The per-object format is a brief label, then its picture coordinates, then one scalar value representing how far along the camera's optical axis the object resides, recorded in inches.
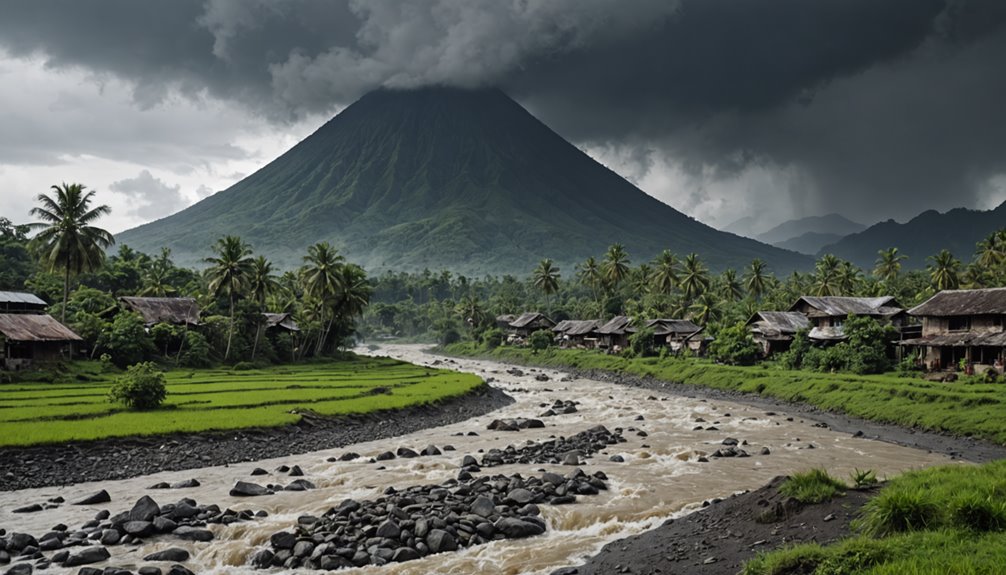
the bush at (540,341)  3705.7
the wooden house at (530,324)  4227.4
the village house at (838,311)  2354.8
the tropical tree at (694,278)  3570.4
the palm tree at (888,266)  3875.5
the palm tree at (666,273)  3759.8
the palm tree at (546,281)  4399.6
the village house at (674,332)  3100.9
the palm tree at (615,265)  3939.5
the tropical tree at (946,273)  3117.6
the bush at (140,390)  1321.4
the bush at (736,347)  2426.2
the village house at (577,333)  3822.1
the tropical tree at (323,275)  2832.2
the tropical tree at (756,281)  3737.7
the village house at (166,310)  2498.8
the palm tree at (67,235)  2144.4
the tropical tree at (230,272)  2509.8
